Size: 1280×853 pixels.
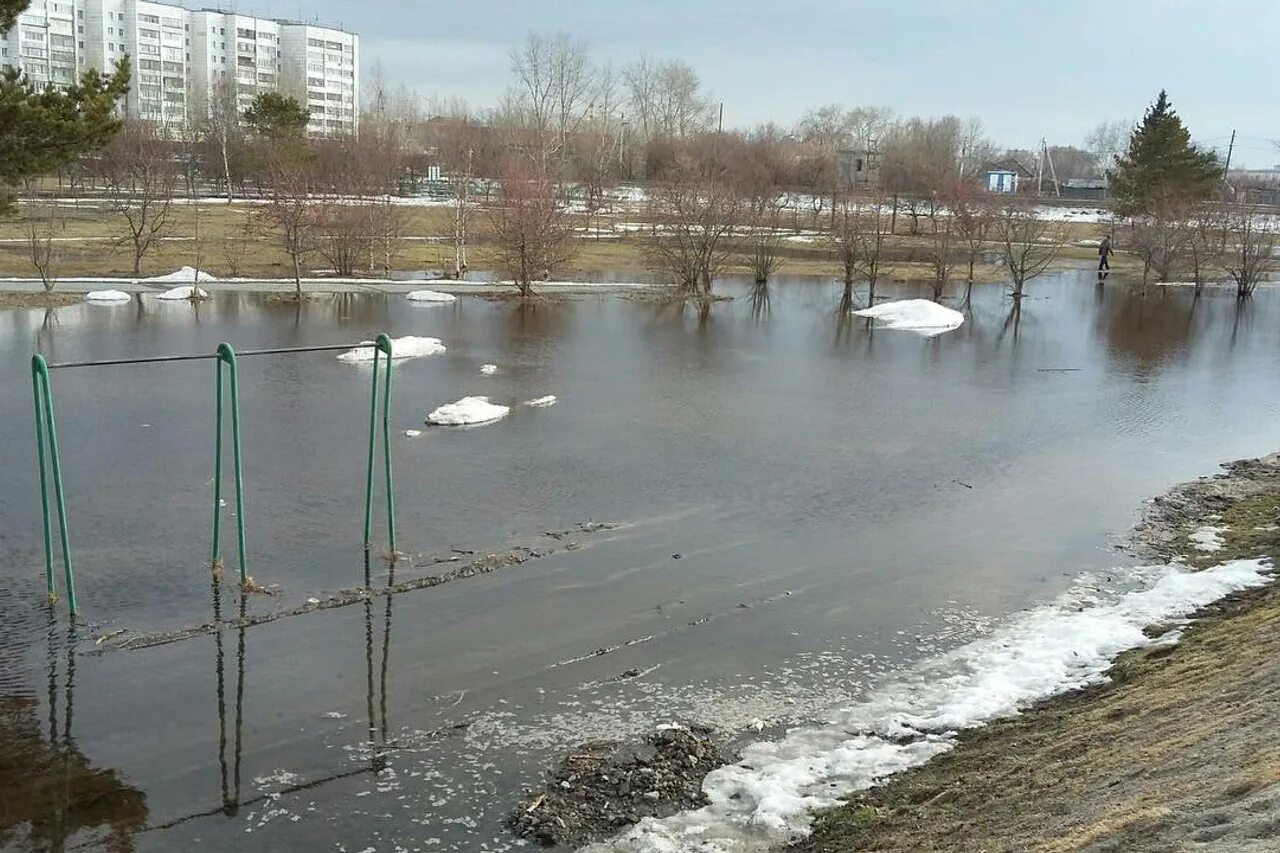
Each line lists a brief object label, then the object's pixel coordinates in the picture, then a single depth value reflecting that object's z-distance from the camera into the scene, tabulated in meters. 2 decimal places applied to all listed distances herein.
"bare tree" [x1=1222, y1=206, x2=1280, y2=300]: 35.44
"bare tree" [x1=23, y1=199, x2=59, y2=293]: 25.72
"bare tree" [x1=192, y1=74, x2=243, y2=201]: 56.94
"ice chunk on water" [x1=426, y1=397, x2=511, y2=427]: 14.92
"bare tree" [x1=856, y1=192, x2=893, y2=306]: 32.50
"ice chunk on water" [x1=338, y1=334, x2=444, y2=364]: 19.19
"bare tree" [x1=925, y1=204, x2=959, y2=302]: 32.34
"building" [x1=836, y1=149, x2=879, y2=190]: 73.50
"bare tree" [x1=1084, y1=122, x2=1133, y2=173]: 118.21
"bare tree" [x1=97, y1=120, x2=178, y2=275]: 30.80
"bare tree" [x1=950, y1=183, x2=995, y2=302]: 37.03
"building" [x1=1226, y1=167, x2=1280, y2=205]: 53.66
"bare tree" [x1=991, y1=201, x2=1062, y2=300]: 32.56
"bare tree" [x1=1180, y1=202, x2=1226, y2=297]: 37.59
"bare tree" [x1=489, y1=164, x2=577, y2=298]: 29.27
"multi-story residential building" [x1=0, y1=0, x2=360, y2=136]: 90.38
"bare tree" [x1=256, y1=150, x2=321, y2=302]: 28.53
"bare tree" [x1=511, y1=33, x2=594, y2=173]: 67.12
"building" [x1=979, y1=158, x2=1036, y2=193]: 79.17
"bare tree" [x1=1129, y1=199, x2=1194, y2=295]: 38.22
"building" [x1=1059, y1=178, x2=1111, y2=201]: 89.22
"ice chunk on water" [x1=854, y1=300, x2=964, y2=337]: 26.41
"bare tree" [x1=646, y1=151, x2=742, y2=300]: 31.28
